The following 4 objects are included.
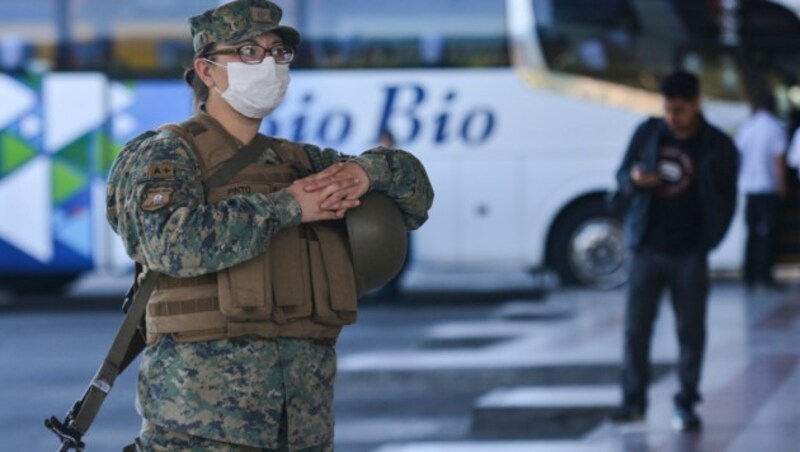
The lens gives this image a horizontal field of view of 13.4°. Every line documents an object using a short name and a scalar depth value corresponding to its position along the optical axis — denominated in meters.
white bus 33.69
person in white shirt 31.56
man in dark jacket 16.83
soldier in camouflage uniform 8.13
